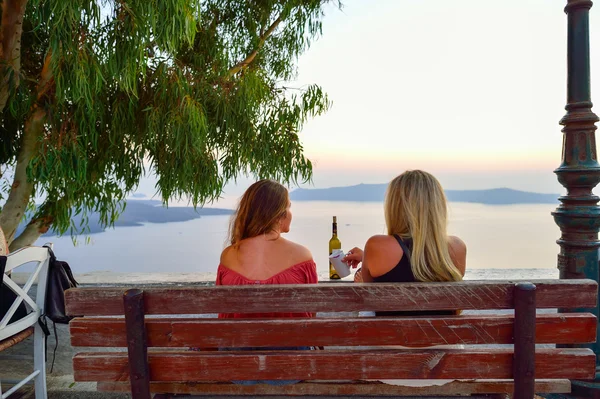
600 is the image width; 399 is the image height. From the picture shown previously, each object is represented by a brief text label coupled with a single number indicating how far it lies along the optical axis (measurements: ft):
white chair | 8.80
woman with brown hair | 7.67
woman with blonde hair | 7.22
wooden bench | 6.04
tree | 12.93
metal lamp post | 9.57
